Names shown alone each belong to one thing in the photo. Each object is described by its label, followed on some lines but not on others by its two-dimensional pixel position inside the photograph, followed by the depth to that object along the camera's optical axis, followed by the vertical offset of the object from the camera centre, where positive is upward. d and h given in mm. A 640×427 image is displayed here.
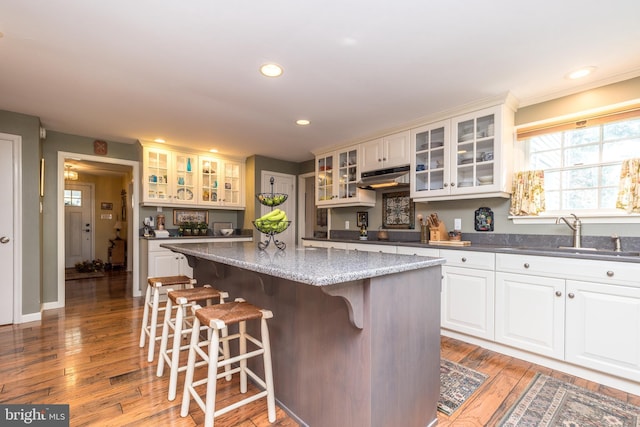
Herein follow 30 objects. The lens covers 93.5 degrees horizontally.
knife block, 3209 -245
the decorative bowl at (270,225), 2012 -100
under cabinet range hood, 3480 +393
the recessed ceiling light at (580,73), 2247 +1055
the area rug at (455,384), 1796 -1160
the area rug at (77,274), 5755 -1285
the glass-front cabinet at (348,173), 4133 +522
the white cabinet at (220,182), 4930 +479
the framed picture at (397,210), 3790 +7
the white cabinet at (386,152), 3512 +722
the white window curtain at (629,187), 2268 +182
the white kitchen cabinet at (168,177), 4383 +504
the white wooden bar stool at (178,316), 1810 -697
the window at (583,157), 2434 +471
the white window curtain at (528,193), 2742 +160
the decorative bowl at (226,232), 5262 -378
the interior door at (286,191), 5328 +363
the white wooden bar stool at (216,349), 1445 -739
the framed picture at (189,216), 4961 -93
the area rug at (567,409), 1637 -1154
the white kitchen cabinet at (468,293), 2551 -731
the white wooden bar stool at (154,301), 2316 -739
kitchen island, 1255 -600
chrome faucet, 2482 -156
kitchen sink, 2198 -311
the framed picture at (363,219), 4359 -125
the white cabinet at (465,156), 2754 +547
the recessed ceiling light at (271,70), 2234 +1069
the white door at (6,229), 3158 -200
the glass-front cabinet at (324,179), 4508 +484
